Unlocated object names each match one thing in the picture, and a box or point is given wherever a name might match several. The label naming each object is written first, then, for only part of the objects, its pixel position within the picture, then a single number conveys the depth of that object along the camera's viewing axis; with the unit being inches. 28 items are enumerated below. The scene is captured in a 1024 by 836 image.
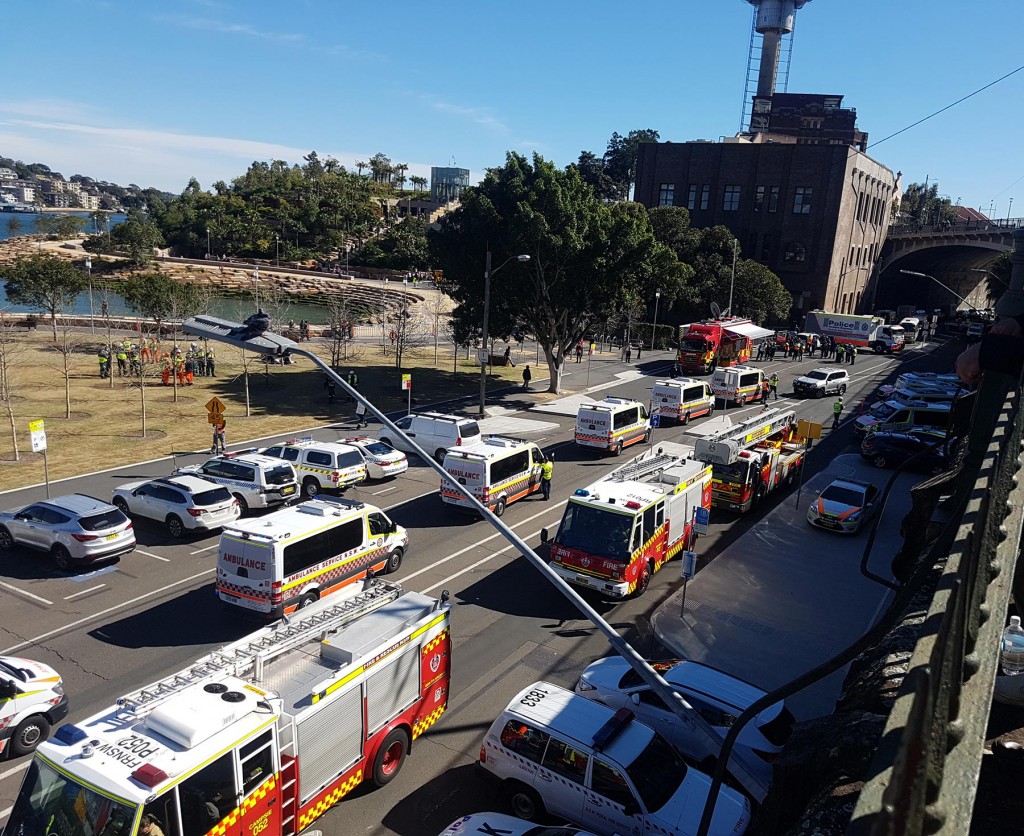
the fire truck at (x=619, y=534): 625.0
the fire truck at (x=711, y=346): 1948.8
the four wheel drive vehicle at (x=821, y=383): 1765.5
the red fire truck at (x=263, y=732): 286.4
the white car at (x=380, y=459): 979.3
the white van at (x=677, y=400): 1381.6
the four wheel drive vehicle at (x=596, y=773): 352.8
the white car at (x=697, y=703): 432.1
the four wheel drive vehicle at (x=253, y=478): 843.4
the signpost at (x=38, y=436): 767.1
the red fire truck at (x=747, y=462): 888.9
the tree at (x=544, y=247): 1496.1
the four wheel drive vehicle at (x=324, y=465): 917.2
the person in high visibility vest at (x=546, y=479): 943.7
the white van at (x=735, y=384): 1595.4
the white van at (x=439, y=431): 1057.5
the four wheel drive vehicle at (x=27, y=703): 418.0
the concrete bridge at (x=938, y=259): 3612.2
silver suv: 661.3
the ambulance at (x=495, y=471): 844.7
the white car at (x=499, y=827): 330.6
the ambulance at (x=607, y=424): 1139.3
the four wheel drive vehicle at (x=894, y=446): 1141.1
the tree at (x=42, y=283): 1900.8
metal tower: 5418.3
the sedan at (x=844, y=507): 850.8
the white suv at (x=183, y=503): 756.0
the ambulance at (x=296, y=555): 560.7
